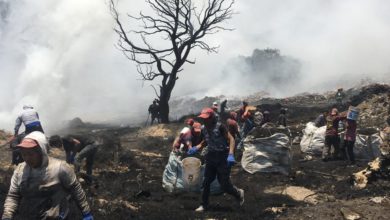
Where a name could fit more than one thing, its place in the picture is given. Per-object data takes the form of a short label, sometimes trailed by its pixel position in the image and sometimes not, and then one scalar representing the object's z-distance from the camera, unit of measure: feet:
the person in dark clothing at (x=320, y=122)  48.22
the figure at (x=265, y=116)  51.70
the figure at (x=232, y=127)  26.30
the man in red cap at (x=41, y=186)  12.84
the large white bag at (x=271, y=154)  34.99
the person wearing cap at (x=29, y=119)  29.71
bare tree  81.10
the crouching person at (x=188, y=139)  30.15
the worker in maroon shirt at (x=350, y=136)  39.55
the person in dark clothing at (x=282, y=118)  69.19
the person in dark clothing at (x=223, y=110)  59.95
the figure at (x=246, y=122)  47.57
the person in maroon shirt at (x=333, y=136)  41.45
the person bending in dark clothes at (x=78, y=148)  30.14
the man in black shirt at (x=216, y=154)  23.98
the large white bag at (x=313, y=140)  45.21
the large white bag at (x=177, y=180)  28.30
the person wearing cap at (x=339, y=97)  92.62
